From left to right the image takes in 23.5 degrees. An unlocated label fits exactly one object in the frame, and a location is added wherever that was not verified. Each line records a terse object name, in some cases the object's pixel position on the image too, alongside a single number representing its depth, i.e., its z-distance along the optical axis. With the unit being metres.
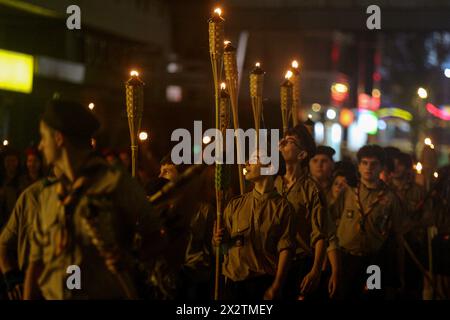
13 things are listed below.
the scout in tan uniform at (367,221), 11.08
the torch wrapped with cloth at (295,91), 10.80
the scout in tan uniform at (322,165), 11.34
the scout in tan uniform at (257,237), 8.41
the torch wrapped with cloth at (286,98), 10.17
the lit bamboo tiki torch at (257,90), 9.13
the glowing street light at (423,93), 15.15
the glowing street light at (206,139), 9.37
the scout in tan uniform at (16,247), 6.89
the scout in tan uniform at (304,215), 8.91
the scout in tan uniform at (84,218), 5.73
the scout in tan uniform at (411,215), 12.47
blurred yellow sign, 20.58
